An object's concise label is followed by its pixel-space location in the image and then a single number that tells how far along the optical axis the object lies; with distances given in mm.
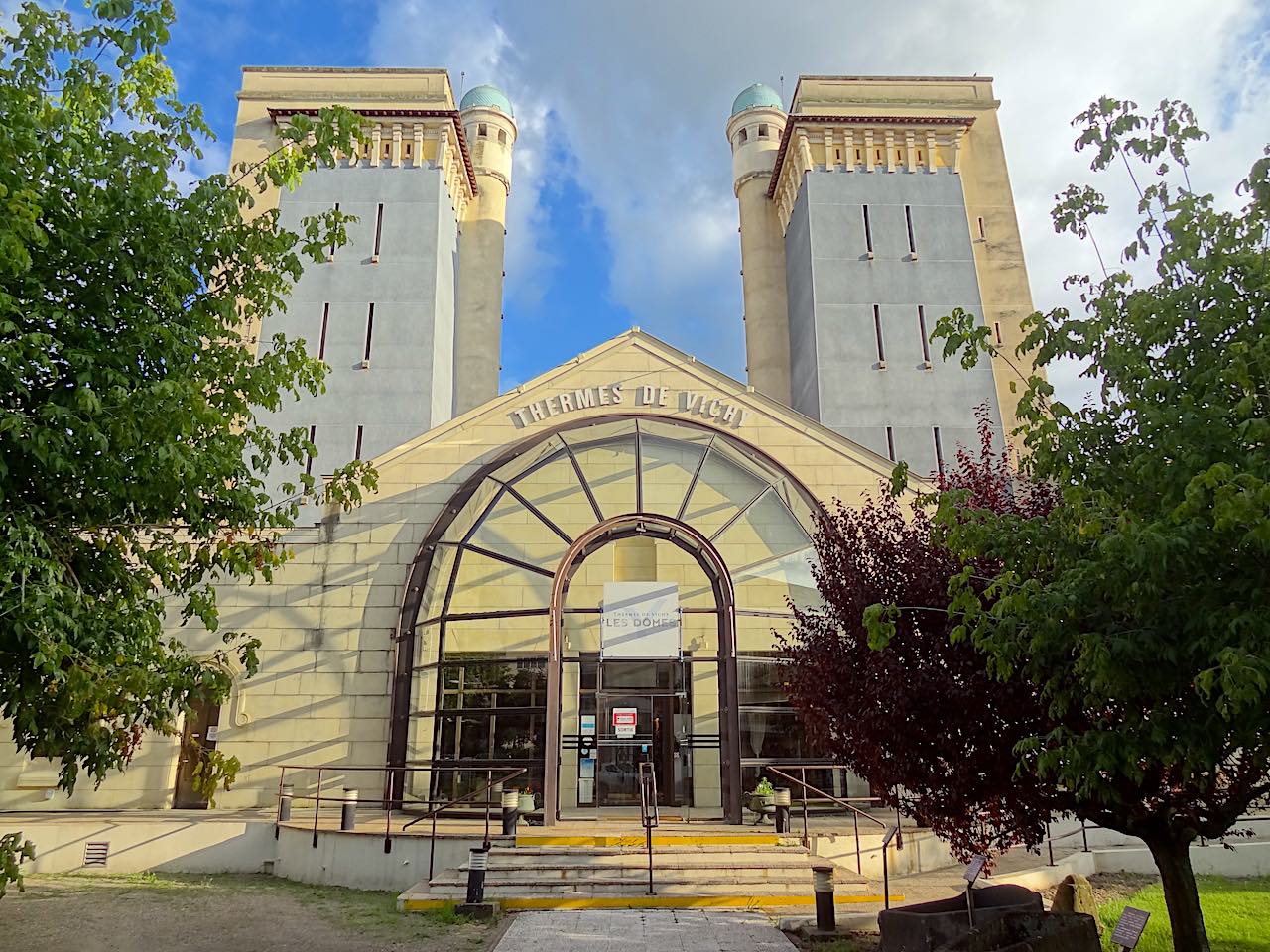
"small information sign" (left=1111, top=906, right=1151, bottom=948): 6793
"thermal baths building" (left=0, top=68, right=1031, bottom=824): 15812
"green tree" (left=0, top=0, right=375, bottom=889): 5457
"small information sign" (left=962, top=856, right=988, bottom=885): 8355
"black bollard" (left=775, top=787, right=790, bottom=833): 13461
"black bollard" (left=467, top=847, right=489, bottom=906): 10805
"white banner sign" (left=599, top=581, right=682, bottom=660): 15391
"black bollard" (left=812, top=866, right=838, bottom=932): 9664
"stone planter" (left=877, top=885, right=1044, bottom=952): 8016
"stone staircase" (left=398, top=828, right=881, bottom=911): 11219
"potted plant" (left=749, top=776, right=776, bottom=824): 14227
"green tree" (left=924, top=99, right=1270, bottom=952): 5227
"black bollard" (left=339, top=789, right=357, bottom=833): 13711
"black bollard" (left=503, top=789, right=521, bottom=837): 13062
